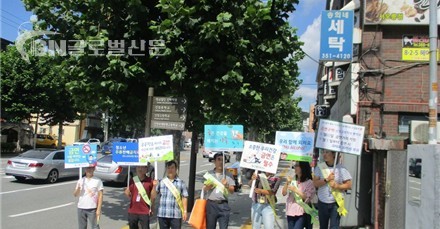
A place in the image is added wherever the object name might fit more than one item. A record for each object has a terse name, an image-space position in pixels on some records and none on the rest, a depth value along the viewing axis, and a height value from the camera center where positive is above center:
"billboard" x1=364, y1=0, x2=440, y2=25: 10.67 +3.53
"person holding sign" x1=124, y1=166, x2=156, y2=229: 6.71 -1.08
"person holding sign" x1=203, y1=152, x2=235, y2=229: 6.70 -0.95
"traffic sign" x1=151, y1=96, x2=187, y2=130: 8.62 +0.47
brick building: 10.60 +1.94
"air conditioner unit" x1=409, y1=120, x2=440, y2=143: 8.48 +0.35
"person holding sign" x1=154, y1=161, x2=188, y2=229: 6.50 -1.01
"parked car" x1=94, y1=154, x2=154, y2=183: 16.92 -1.62
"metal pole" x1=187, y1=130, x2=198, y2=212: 10.69 -1.01
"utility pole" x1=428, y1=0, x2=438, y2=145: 7.54 +1.65
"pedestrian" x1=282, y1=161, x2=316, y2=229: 6.83 -0.89
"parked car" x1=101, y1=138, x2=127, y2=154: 40.29 -1.57
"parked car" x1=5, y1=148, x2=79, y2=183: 16.09 -1.47
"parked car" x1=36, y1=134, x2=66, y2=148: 41.69 -1.23
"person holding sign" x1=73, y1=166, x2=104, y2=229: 7.06 -1.20
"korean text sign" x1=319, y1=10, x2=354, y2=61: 10.45 +2.81
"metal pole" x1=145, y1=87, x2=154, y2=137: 8.43 +0.50
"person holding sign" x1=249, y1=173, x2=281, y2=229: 7.02 -1.03
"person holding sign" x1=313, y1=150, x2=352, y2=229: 7.02 -0.75
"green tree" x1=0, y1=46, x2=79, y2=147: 29.34 +3.05
